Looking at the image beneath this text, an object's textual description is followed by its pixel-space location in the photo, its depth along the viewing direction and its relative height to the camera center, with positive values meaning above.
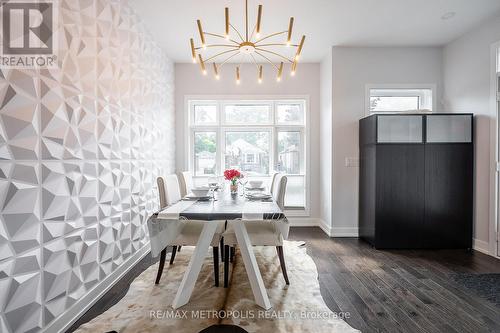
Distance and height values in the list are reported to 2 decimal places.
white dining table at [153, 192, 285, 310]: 1.83 -0.55
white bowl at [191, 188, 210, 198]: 2.41 -0.27
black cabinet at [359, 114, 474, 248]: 3.30 -0.33
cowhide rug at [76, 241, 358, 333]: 1.75 -1.08
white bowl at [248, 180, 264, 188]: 3.02 -0.24
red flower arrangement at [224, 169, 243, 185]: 2.60 -0.13
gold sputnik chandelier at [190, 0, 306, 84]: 3.40 +1.65
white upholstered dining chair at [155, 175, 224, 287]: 2.26 -0.61
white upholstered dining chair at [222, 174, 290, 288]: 2.22 -0.64
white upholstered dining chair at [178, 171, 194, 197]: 3.32 -0.26
